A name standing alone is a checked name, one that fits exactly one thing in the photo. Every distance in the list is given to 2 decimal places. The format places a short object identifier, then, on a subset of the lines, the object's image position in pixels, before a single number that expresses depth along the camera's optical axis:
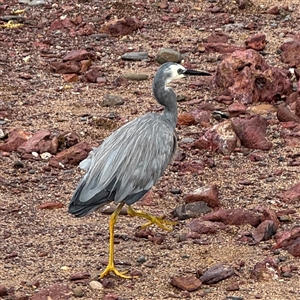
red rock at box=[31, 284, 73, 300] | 12.05
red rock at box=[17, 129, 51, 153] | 17.37
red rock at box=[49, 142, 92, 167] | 16.87
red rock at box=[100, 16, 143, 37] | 23.91
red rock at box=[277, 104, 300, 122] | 18.31
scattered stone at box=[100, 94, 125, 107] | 19.71
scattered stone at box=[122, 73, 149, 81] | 21.05
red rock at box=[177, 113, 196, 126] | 18.55
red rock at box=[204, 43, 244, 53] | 22.42
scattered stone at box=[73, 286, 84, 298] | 12.25
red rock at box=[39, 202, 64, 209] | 15.16
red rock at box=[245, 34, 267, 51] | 22.37
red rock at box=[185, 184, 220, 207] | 14.95
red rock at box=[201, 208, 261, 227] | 14.25
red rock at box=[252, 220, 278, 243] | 13.65
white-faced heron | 13.18
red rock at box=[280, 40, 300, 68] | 21.32
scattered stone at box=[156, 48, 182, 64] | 21.97
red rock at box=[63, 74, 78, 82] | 21.17
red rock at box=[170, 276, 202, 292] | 12.37
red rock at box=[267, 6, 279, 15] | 24.77
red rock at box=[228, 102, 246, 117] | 18.92
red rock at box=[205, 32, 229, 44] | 23.17
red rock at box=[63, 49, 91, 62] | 22.02
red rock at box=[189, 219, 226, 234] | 13.98
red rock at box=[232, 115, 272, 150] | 17.30
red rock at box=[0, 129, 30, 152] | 17.48
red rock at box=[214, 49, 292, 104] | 19.55
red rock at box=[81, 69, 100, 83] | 21.08
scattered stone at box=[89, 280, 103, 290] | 12.58
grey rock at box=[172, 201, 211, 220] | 14.68
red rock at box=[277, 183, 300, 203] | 15.05
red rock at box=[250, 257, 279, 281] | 12.53
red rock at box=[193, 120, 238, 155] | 17.14
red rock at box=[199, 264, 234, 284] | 12.52
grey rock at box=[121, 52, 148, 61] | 22.31
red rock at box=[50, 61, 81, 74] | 21.61
